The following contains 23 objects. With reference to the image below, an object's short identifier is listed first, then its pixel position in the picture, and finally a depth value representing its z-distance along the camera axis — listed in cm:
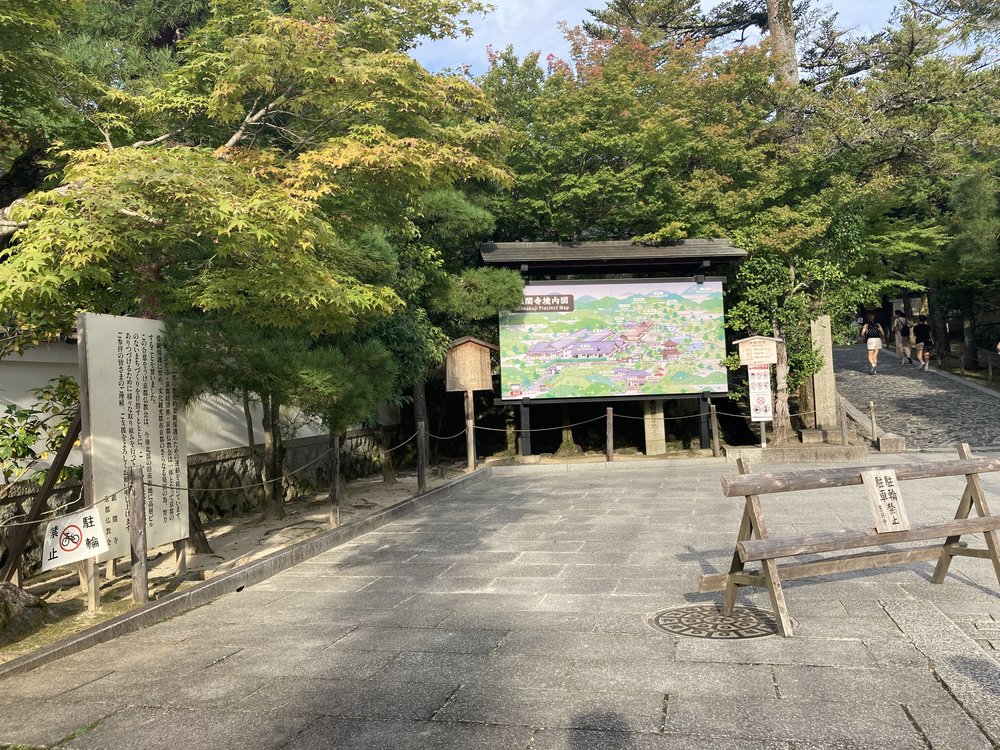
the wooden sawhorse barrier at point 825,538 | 418
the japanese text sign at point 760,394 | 1491
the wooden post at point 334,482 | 858
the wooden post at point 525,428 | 1606
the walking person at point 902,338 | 2536
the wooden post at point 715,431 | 1593
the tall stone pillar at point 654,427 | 1659
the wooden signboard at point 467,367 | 1485
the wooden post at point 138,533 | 554
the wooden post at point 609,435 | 1523
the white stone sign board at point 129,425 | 546
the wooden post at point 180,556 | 662
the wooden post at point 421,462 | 1135
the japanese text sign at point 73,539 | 511
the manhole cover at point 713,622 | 433
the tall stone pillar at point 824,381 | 1702
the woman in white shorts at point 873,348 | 2294
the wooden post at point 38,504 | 559
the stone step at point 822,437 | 1634
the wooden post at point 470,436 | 1450
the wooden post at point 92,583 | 545
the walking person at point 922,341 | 2314
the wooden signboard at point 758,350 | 1545
